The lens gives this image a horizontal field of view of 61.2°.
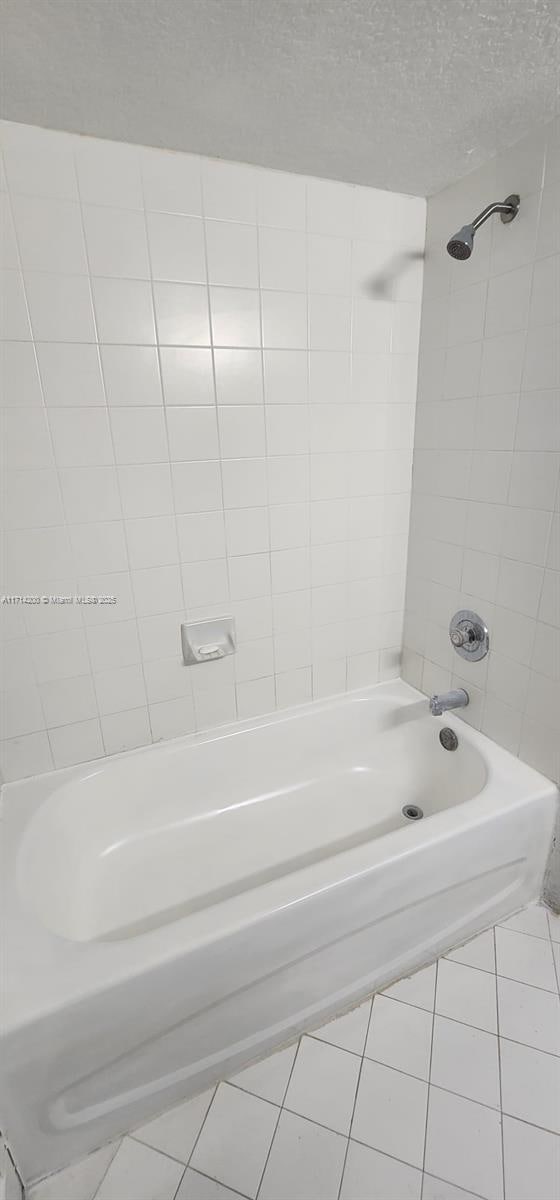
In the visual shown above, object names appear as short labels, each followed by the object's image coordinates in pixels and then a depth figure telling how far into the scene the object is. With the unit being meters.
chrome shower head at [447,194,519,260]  1.07
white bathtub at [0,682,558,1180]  0.89
